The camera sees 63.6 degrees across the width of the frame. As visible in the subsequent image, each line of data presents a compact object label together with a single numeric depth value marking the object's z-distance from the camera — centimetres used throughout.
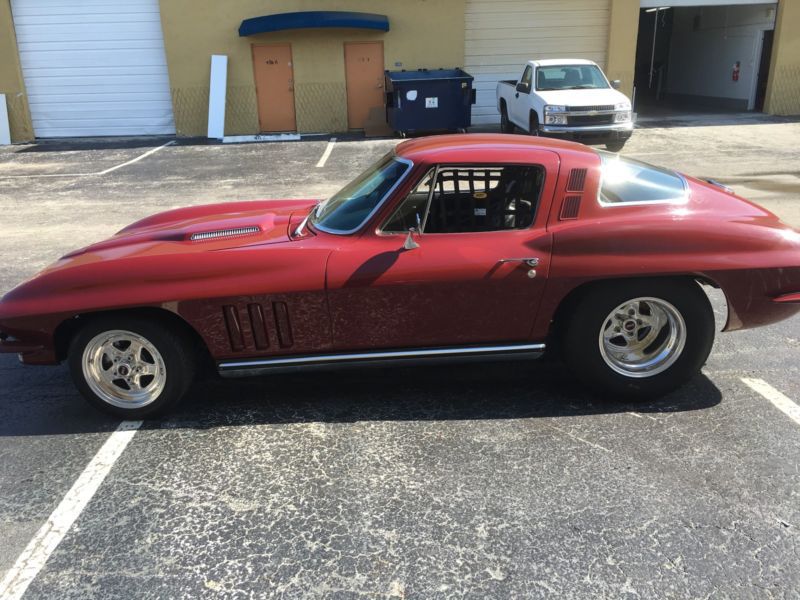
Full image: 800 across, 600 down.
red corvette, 344
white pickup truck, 1265
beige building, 1769
